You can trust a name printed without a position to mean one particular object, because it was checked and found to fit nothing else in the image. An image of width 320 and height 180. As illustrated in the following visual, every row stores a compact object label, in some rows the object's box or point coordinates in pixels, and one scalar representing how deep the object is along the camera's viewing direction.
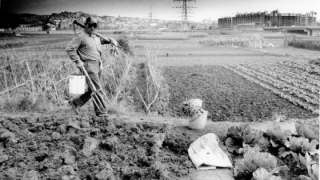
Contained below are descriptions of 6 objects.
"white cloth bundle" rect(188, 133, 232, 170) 2.98
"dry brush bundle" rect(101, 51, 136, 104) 6.87
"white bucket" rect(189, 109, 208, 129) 3.93
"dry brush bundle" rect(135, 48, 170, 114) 6.19
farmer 4.12
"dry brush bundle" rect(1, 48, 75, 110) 5.38
